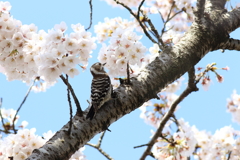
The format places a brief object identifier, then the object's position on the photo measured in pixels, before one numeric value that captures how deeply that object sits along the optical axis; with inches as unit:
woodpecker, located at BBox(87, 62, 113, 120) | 214.5
